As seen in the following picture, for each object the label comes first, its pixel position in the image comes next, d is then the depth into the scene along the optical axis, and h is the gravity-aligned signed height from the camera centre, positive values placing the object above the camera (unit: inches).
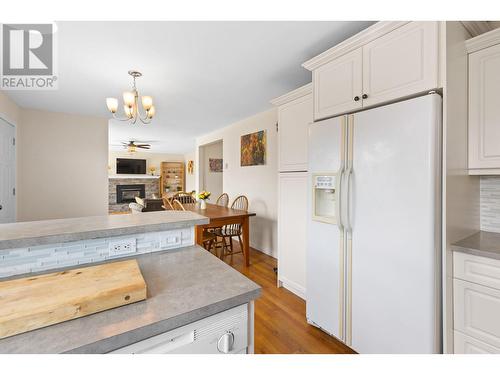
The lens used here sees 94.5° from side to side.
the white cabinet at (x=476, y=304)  46.3 -24.6
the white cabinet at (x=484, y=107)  54.3 +19.1
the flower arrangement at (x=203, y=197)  146.6 -7.1
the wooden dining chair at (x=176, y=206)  149.6 -13.0
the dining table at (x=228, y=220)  118.0 -17.9
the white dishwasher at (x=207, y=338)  25.8 -18.4
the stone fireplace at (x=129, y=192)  339.6 -9.4
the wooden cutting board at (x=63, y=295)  23.6 -13.0
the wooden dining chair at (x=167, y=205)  158.2 -13.9
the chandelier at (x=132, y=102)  92.7 +34.9
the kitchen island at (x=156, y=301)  23.0 -14.5
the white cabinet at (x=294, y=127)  88.8 +24.3
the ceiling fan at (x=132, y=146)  237.9 +41.5
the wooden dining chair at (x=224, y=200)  184.3 -11.3
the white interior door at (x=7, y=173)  119.3 +6.9
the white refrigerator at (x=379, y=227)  47.4 -9.9
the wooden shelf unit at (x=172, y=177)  374.9 +15.0
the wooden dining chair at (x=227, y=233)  134.4 -27.4
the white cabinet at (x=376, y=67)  48.8 +29.3
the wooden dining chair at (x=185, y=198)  202.7 -10.9
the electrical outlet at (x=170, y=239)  47.4 -11.1
